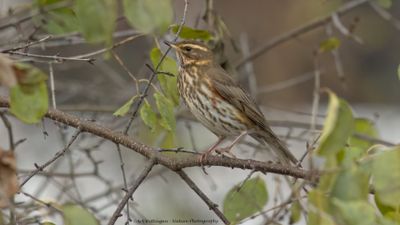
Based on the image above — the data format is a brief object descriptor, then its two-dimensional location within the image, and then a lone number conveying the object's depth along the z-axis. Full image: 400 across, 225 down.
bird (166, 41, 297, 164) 12.36
